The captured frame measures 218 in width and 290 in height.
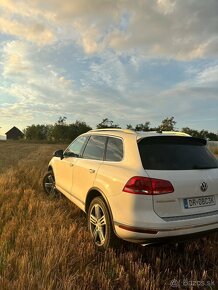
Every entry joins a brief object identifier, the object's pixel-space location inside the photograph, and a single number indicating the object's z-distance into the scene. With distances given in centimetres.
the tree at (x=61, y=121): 6840
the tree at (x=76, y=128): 6400
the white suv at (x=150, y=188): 265
